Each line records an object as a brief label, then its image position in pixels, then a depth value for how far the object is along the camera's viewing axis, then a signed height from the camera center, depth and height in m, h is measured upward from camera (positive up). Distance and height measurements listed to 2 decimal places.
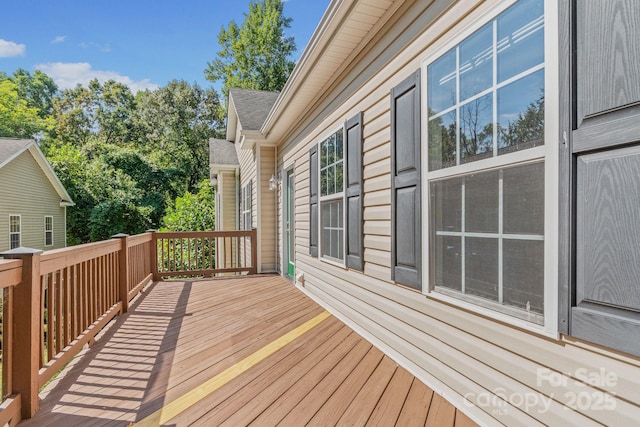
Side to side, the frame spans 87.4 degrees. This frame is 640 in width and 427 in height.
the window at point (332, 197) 3.73 +0.21
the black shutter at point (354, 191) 3.16 +0.23
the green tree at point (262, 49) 18.61 +9.37
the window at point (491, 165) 1.50 +0.26
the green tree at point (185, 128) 21.58 +5.62
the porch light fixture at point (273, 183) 6.50 +0.63
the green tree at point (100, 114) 25.44 +7.86
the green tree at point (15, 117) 20.88 +6.37
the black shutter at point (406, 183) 2.26 +0.22
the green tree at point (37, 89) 31.48 +12.21
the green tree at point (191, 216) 11.57 -0.03
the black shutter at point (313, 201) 4.47 +0.19
